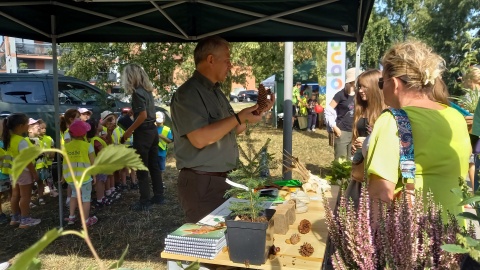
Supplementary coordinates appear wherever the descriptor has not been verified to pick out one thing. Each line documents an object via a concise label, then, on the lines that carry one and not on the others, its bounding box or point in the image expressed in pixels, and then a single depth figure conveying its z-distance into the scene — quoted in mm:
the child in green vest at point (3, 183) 4633
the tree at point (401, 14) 23594
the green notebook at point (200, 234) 1708
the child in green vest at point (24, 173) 4551
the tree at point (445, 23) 25406
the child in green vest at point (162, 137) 5967
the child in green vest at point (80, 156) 4453
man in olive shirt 2455
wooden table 1616
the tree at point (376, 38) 21672
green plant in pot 1582
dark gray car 6336
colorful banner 8930
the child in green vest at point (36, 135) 5359
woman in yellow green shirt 1486
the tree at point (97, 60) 9052
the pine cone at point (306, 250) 1690
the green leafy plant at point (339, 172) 3311
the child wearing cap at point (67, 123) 5184
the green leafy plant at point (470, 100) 3493
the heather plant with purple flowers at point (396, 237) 1044
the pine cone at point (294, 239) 1812
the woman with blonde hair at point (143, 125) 4730
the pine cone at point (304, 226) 1954
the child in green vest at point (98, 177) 5219
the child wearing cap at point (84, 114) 5730
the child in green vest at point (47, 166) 5467
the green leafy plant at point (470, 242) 753
